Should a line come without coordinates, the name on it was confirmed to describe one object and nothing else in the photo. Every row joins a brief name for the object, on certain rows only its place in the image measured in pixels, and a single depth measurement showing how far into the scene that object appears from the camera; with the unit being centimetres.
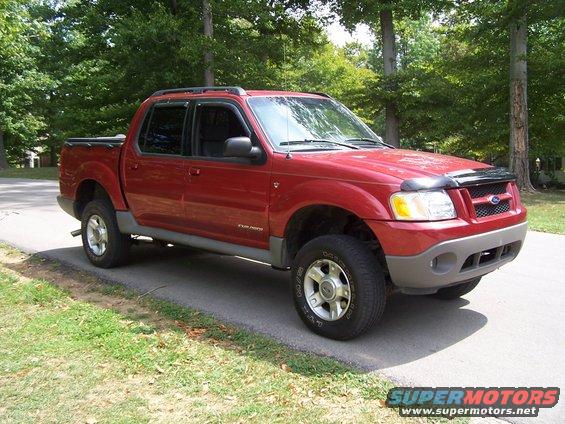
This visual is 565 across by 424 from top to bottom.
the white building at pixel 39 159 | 5078
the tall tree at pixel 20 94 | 3275
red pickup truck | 398
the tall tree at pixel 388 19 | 1977
